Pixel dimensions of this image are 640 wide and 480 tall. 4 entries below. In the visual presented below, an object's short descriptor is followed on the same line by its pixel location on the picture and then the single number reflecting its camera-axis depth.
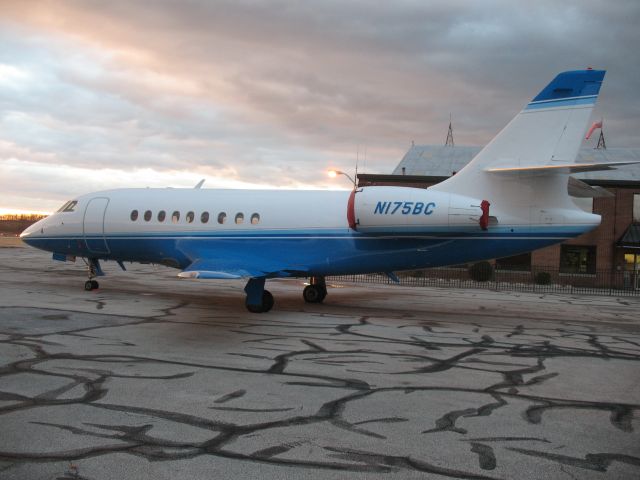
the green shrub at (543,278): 34.64
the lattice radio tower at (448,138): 51.92
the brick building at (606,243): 37.81
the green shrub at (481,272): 35.56
